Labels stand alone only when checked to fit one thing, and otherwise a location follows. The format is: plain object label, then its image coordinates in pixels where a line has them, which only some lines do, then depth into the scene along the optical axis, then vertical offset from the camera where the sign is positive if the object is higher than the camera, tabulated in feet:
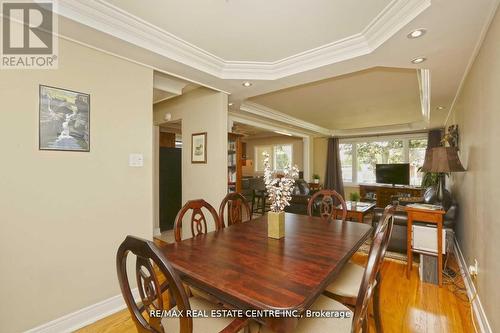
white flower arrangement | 5.65 -0.52
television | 21.03 -0.74
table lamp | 8.11 +0.17
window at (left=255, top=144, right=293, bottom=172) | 28.33 +1.29
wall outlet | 6.67 -3.05
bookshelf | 12.50 +0.08
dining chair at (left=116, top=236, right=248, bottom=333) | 2.79 -1.76
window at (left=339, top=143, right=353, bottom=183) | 25.38 +0.55
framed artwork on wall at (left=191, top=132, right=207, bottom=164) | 10.92 +0.78
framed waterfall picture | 5.75 +1.13
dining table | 3.21 -1.79
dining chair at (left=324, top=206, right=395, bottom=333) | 4.87 -2.61
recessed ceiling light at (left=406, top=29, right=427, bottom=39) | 5.58 +3.21
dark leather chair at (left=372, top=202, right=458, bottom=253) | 10.55 -3.10
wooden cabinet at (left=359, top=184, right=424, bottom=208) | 20.57 -2.42
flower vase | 5.64 -1.44
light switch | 7.36 +0.12
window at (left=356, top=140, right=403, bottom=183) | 22.68 +1.00
